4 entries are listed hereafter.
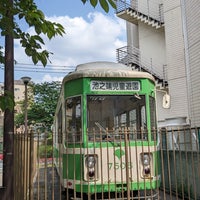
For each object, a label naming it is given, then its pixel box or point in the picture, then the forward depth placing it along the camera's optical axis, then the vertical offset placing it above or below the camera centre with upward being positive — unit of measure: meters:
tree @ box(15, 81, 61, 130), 29.54 +3.82
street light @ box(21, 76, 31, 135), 15.22 +3.13
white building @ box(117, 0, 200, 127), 10.42 +4.79
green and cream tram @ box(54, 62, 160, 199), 6.49 +0.17
